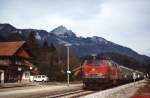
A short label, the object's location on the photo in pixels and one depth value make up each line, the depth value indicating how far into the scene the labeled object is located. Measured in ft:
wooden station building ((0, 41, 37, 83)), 213.56
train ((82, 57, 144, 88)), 118.52
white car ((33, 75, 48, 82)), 251.60
